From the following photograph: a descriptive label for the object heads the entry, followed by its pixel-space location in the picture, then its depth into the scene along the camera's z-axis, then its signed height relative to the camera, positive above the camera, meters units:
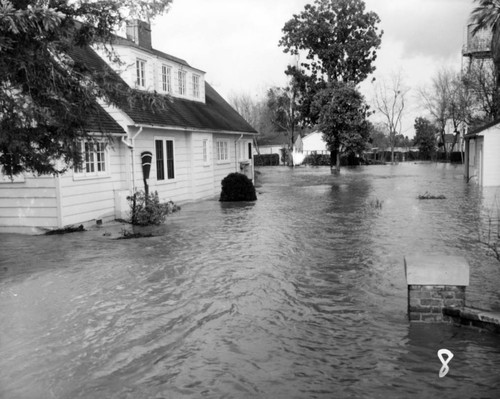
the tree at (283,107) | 63.44 +6.19
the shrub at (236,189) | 21.72 -1.46
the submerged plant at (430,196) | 20.82 -1.91
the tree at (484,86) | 40.47 +5.38
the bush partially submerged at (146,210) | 14.90 -1.57
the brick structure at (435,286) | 6.07 -1.67
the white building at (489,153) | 25.36 -0.18
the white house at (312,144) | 69.22 +1.42
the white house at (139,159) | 14.00 -0.04
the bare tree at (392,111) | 73.94 +6.14
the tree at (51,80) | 6.27 +1.14
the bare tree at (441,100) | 61.66 +6.40
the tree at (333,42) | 45.22 +10.31
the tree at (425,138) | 72.62 +2.01
